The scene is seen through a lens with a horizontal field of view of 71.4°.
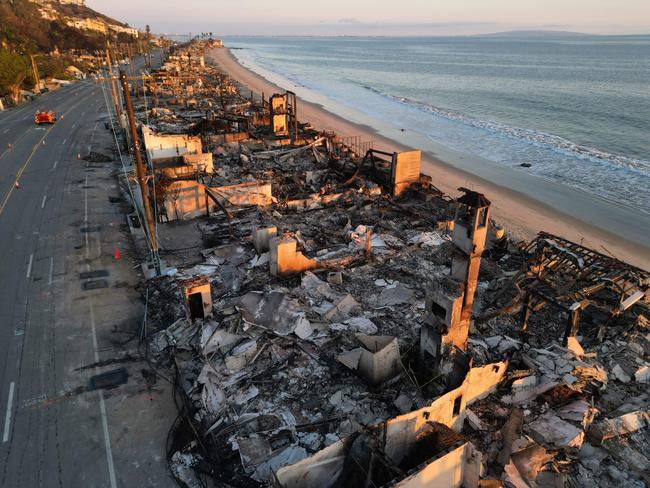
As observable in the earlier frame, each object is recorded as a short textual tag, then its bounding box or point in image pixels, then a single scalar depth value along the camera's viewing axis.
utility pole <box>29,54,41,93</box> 65.11
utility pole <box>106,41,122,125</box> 39.19
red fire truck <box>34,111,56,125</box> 44.96
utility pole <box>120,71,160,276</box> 17.06
